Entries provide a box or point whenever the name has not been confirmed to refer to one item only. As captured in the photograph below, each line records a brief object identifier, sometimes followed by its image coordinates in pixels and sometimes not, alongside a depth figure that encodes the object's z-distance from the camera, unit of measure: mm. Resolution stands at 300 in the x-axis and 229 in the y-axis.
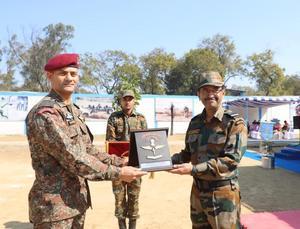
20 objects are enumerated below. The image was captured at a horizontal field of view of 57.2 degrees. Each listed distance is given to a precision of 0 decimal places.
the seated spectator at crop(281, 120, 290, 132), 16671
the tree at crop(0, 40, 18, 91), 34560
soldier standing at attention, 3604
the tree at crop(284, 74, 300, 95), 40107
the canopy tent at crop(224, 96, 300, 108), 13282
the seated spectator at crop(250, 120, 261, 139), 16058
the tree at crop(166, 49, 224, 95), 29834
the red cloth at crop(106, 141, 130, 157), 3404
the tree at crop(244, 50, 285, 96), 35085
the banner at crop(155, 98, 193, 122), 19022
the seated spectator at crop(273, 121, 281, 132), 16472
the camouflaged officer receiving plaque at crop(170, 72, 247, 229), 2159
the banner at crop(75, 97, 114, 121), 18139
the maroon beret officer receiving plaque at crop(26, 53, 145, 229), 1756
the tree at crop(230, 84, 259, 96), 41773
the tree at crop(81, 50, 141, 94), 33772
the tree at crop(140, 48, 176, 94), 32436
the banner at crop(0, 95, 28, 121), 16815
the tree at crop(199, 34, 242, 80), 37615
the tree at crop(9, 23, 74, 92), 33629
